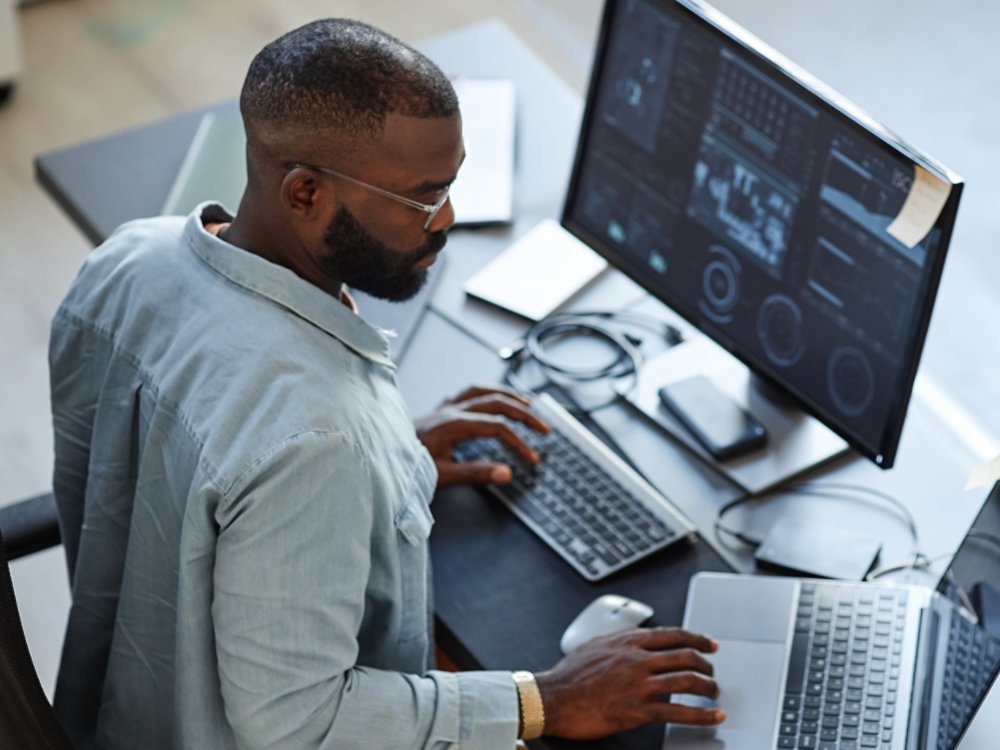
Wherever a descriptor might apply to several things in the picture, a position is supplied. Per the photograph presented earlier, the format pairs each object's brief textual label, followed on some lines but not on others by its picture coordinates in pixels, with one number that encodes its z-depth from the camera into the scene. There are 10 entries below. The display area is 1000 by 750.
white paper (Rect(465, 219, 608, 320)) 2.82
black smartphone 2.60
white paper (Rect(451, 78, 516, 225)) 2.95
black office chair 2.14
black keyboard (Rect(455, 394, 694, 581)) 2.49
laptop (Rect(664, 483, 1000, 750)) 2.22
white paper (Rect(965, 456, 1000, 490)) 2.19
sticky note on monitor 2.33
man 2.15
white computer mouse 2.37
